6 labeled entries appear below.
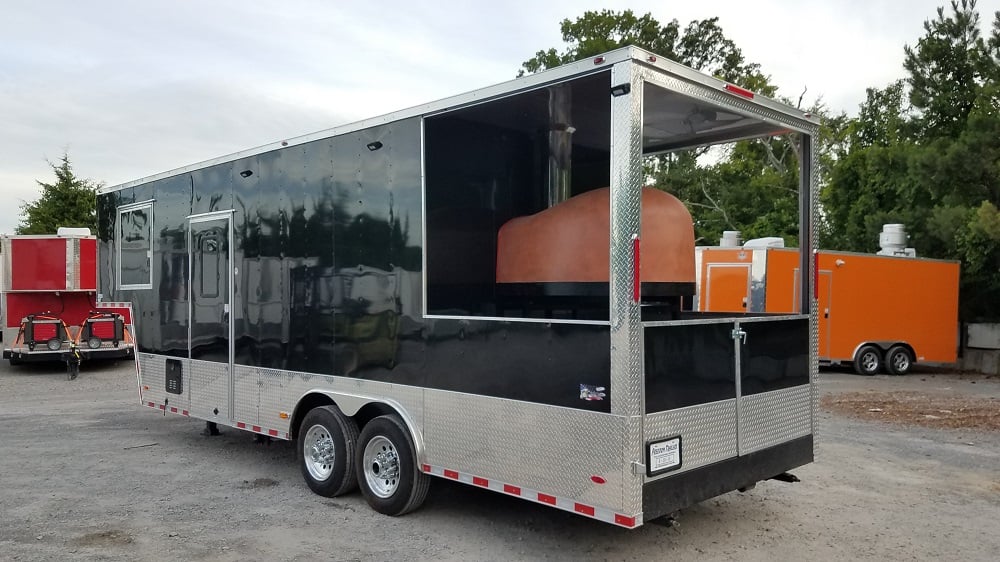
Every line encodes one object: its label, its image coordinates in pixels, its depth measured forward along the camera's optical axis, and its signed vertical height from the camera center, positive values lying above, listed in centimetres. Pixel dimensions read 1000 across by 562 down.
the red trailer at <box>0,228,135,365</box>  1511 -30
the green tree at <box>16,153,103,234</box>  2991 +327
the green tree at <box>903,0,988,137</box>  1581 +446
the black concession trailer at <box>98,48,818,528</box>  446 -16
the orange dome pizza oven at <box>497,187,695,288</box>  534 +33
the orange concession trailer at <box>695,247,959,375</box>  1393 -18
